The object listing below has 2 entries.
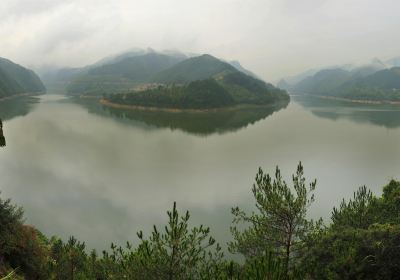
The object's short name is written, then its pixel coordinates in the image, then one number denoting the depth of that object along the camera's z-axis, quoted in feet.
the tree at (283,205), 56.85
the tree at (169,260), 46.26
